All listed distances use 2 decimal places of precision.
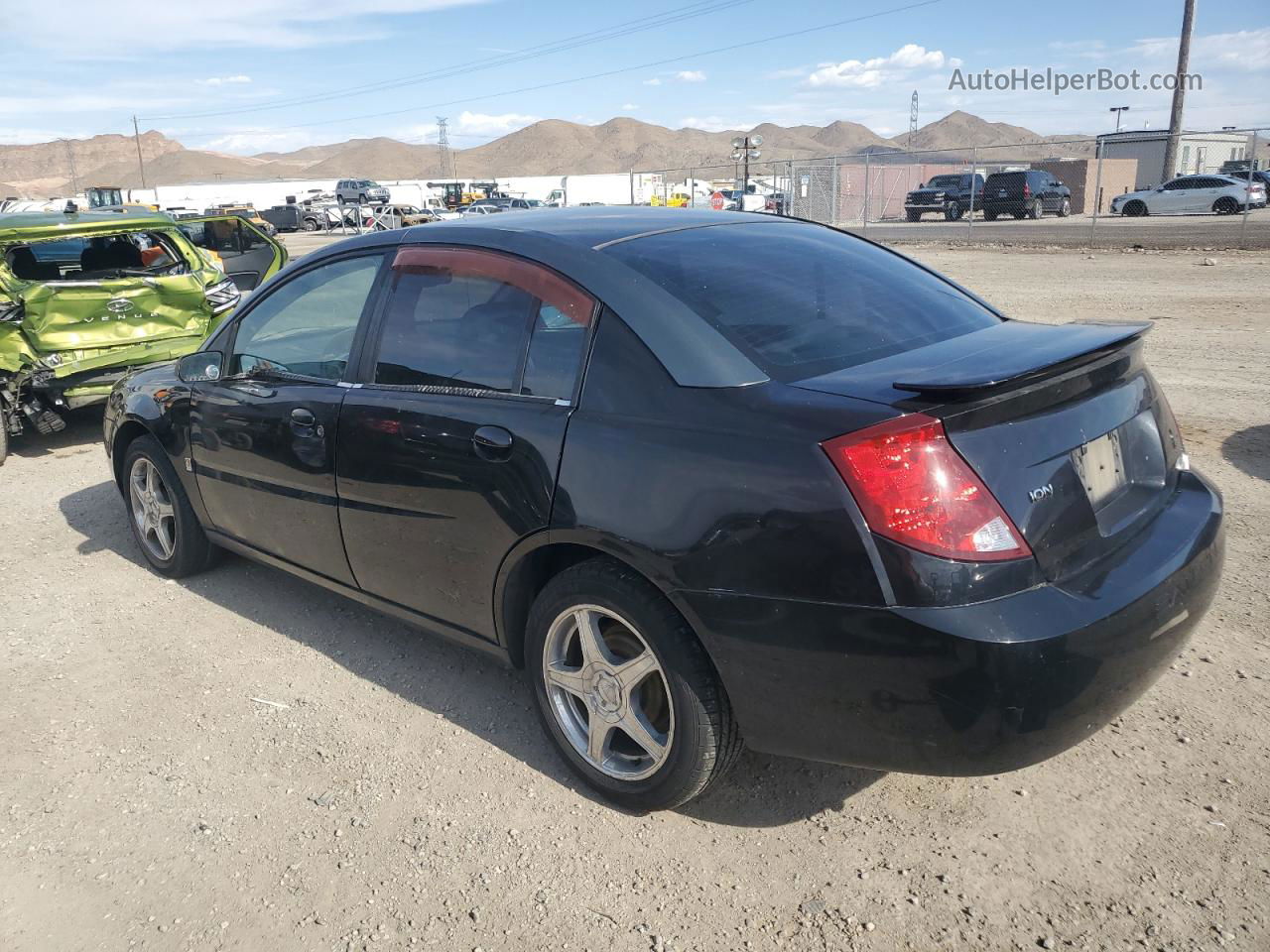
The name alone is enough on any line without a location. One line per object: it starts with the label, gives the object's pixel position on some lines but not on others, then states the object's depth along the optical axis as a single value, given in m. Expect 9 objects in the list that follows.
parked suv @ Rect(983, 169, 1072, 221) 34.12
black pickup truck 36.19
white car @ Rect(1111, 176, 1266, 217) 32.34
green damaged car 7.35
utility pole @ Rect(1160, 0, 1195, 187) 32.00
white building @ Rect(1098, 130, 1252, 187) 52.53
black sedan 2.25
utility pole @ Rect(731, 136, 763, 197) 28.69
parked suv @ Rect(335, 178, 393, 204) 55.79
